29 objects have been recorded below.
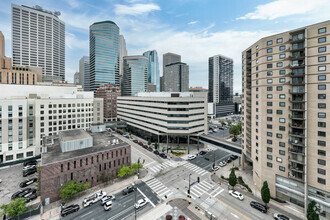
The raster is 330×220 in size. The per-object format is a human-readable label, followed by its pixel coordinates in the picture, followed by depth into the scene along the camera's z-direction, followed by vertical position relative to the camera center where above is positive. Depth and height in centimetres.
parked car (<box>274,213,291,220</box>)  2846 -2190
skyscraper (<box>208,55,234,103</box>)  19815 +6102
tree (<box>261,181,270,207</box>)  3111 -1904
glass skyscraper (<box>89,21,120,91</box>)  15750 +6001
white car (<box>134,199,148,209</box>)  3180 -2154
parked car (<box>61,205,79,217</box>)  2970 -2160
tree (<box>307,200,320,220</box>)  2577 -1922
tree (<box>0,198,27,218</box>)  2709 -1934
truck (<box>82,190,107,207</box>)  3247 -2138
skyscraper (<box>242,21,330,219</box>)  2900 -192
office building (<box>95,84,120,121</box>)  11444 +438
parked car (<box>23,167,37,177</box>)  4462 -2052
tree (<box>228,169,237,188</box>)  3696 -1876
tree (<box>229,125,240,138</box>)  8169 -1336
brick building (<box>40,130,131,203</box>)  3370 -1423
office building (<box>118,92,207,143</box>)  6269 -408
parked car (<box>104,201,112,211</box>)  3088 -2146
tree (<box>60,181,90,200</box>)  3222 -1895
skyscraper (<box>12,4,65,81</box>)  15238 +7583
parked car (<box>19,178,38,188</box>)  3931 -2112
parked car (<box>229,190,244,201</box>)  3459 -2156
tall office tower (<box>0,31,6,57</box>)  17150 +7345
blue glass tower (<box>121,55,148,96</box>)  17852 +3906
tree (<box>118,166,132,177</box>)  4038 -1828
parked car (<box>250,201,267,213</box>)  3088 -2177
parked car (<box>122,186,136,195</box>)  3645 -2132
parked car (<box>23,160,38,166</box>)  5159 -2017
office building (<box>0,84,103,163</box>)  5262 -426
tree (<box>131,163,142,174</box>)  4284 -1812
